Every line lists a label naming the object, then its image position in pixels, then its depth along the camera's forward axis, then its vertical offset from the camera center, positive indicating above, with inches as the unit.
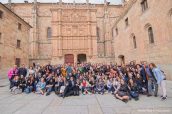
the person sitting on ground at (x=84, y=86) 354.6 -57.2
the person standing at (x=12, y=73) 396.8 -23.1
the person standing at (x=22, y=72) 414.6 -21.3
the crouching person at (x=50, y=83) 357.2 -49.4
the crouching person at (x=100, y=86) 343.6 -58.6
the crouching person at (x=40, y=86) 356.2 -55.3
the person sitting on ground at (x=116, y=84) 311.0 -48.1
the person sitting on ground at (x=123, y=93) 262.1 -60.5
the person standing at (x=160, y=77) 257.6 -29.7
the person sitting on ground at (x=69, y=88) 318.6 -56.6
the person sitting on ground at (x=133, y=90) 269.8 -57.0
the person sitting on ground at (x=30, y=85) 372.1 -54.2
